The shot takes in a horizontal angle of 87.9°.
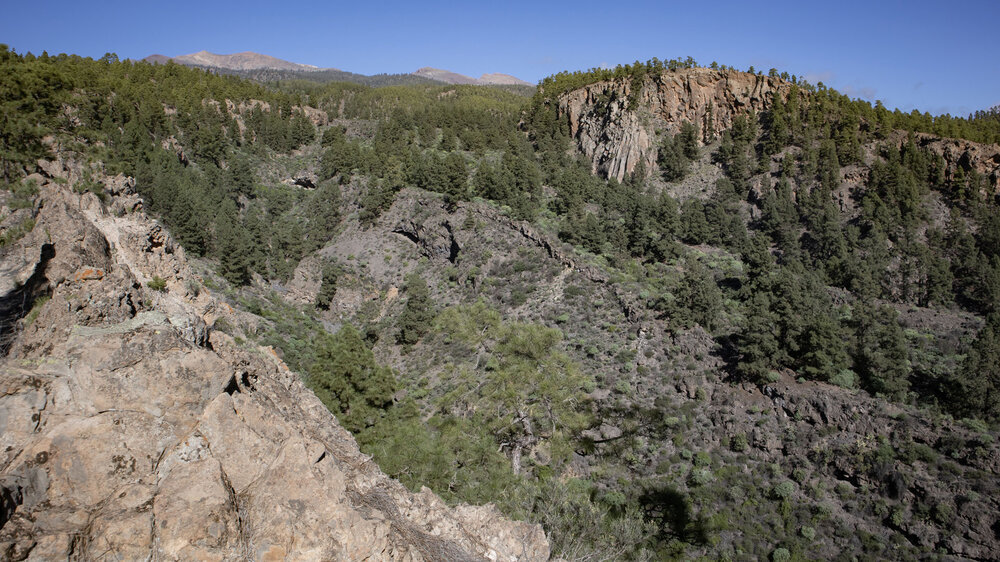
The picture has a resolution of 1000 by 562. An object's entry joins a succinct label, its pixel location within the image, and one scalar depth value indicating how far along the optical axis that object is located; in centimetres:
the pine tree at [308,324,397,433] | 2441
